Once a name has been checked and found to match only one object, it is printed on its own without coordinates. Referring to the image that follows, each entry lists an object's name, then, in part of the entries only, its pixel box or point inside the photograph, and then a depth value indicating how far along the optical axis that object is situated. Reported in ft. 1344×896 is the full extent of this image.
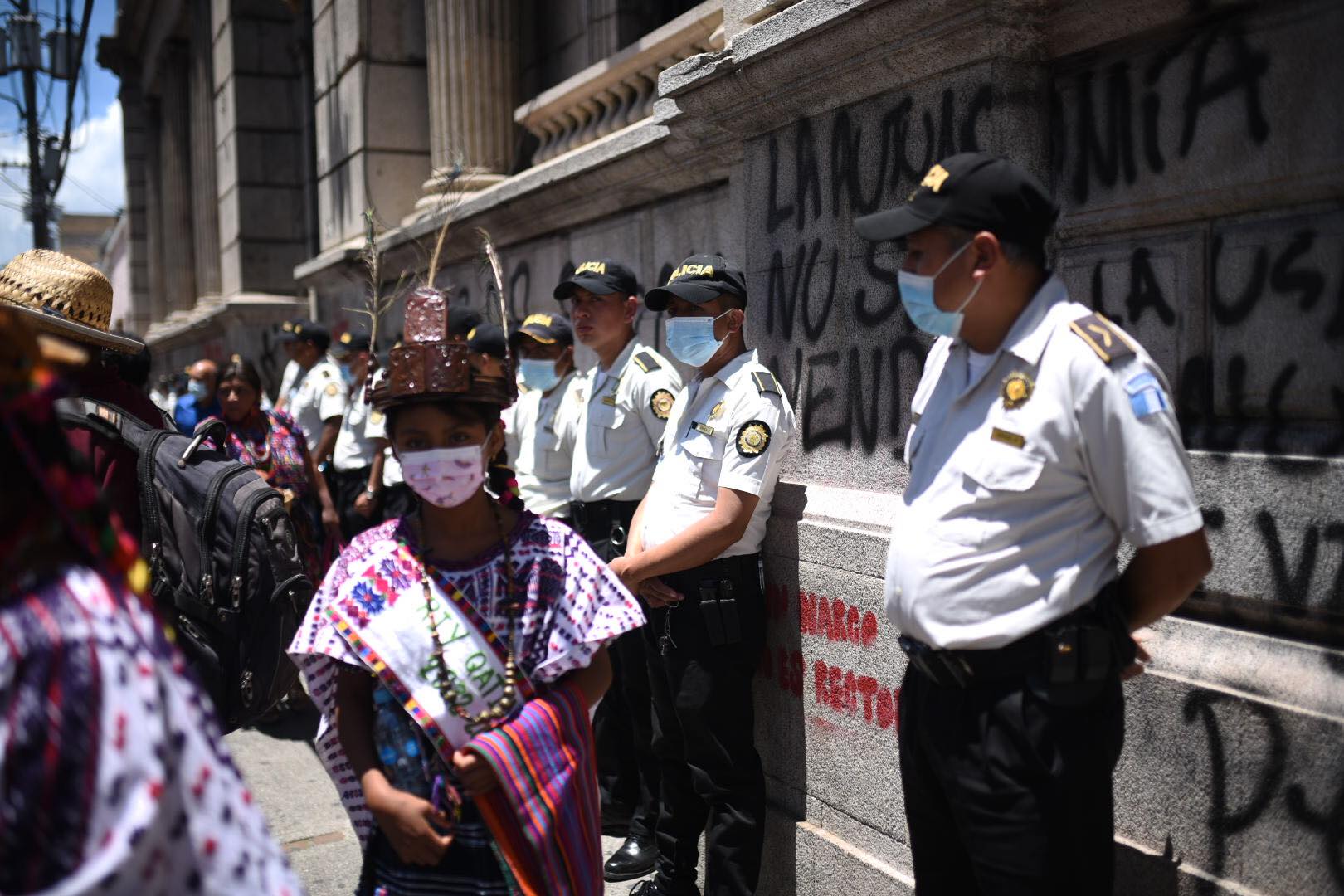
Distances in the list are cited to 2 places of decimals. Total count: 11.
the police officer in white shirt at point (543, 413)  17.70
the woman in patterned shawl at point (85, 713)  3.88
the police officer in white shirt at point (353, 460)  26.05
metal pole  65.67
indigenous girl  7.86
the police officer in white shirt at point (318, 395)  28.22
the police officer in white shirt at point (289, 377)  35.24
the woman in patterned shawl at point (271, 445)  20.81
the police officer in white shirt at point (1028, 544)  7.59
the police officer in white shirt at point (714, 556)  12.39
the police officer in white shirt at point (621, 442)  15.43
